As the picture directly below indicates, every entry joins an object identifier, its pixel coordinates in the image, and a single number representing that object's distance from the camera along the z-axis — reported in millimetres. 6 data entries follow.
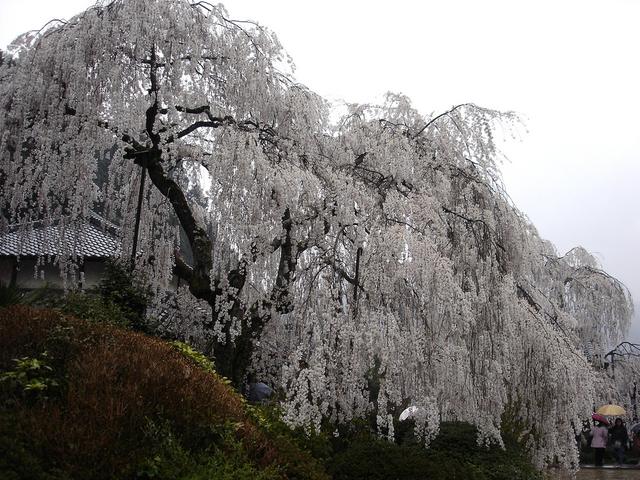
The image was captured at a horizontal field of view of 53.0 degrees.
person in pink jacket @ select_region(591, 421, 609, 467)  14753
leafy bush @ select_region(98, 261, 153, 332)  8555
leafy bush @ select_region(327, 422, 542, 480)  6117
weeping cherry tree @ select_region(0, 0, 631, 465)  6117
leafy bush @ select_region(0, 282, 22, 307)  7492
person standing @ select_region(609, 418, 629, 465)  15453
